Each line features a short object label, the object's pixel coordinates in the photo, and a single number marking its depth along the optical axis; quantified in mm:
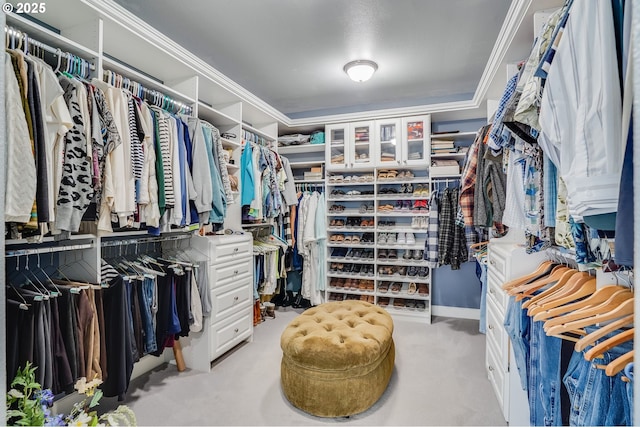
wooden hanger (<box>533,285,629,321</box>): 1062
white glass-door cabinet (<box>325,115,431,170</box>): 3617
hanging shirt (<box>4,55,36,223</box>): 1219
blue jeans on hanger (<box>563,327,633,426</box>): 843
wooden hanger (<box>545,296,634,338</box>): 909
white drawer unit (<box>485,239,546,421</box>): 1717
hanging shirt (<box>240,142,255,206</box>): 3043
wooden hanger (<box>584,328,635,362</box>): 815
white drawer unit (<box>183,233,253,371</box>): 2484
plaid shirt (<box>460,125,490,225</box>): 2324
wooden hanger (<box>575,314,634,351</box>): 842
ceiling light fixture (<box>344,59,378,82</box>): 2961
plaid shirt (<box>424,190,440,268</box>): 3375
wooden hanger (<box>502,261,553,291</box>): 1549
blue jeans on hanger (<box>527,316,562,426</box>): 1104
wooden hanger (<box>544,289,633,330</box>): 980
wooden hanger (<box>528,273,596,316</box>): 1150
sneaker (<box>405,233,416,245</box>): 3709
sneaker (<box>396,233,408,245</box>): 3737
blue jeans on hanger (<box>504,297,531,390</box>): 1335
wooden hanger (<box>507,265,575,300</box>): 1408
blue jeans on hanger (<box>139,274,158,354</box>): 2010
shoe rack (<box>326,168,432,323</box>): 3703
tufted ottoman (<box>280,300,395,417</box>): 1900
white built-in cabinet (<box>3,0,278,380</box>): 1740
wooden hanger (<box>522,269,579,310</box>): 1253
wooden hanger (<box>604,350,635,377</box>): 765
